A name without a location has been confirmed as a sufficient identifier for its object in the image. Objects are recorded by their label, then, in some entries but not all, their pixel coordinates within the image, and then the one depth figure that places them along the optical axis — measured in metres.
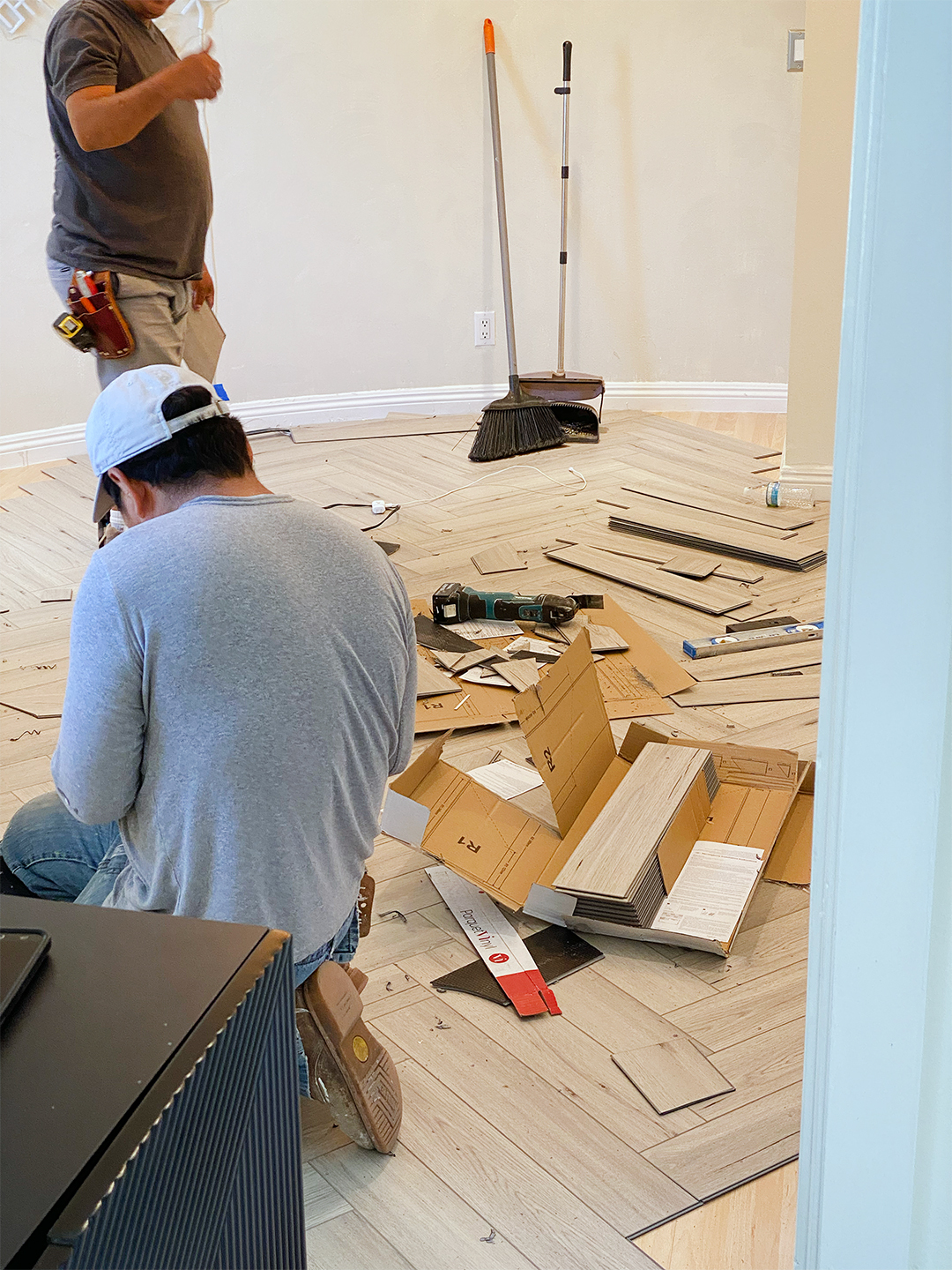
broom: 4.53
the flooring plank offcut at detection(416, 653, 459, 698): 2.61
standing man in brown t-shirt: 2.49
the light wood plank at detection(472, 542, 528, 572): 3.40
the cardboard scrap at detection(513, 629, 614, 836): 1.90
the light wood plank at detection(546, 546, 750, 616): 3.15
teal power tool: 2.93
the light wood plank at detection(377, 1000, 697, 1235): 1.34
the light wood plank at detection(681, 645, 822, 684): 2.76
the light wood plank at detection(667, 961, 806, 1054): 1.62
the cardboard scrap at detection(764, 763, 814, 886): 1.96
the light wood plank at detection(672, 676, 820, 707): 2.63
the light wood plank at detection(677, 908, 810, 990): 1.75
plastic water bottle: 3.88
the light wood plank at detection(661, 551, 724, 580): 3.33
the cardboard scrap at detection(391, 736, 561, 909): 1.84
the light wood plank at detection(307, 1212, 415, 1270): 1.27
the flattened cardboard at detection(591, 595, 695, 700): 2.68
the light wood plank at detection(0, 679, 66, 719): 2.63
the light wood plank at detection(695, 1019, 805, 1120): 1.50
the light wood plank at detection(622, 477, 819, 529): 3.77
